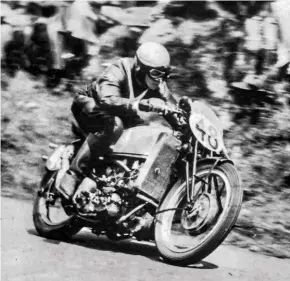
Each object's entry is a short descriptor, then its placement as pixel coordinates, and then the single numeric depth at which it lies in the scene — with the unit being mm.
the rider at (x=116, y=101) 4621
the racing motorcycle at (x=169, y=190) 4094
